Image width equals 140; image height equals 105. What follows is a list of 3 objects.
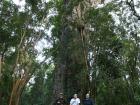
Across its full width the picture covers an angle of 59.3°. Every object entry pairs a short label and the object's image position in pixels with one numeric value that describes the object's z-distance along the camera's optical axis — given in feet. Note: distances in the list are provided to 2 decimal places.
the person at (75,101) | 17.43
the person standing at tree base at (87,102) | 17.48
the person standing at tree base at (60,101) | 17.47
